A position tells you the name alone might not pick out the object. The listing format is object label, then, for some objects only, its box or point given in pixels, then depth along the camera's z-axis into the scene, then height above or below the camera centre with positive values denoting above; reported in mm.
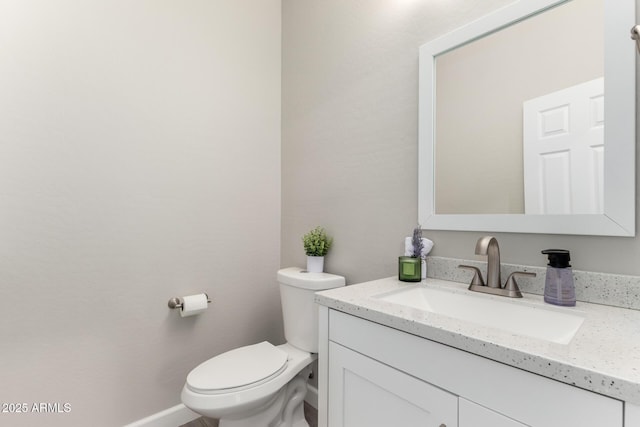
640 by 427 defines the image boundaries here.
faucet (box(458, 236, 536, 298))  920 -196
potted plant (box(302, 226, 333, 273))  1622 -181
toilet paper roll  1527 -463
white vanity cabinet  509 -372
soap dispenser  820 -176
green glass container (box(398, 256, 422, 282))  1143 -207
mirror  820 +322
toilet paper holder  1542 -452
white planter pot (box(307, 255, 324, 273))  1624 -262
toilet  1135 -661
